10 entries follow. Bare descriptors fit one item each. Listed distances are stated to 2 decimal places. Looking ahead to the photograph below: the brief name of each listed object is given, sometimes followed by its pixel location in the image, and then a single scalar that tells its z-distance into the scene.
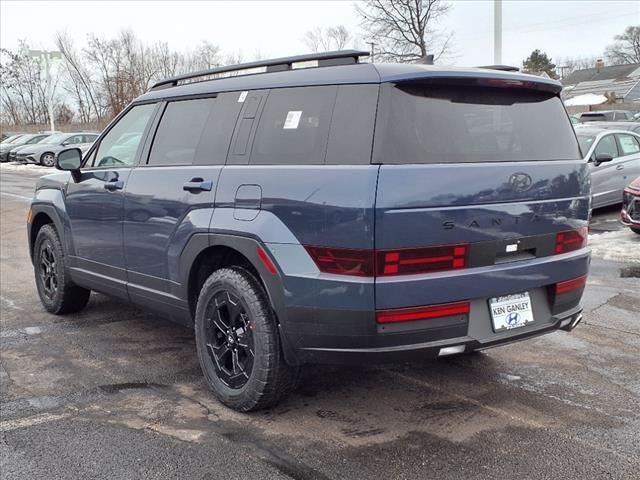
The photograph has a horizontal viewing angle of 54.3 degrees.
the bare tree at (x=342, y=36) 46.62
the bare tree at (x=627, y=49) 78.62
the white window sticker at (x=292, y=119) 3.48
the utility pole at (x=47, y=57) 37.31
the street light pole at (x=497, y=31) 14.46
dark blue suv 3.02
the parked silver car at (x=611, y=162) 10.90
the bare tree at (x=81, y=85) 52.22
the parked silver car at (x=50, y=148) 28.52
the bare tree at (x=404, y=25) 38.84
